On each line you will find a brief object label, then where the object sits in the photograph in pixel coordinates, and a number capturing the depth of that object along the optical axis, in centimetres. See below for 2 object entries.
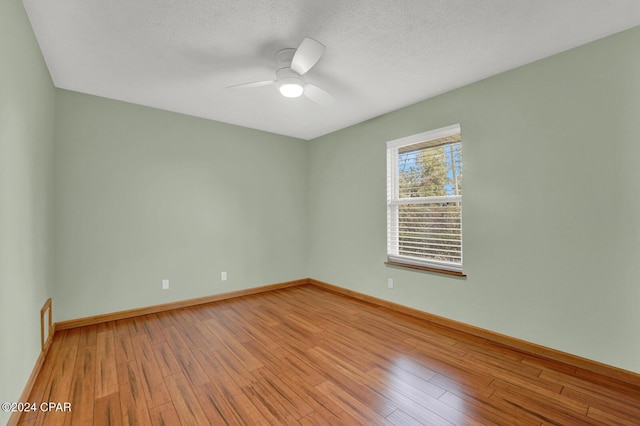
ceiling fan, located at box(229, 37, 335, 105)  197
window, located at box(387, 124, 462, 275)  310
